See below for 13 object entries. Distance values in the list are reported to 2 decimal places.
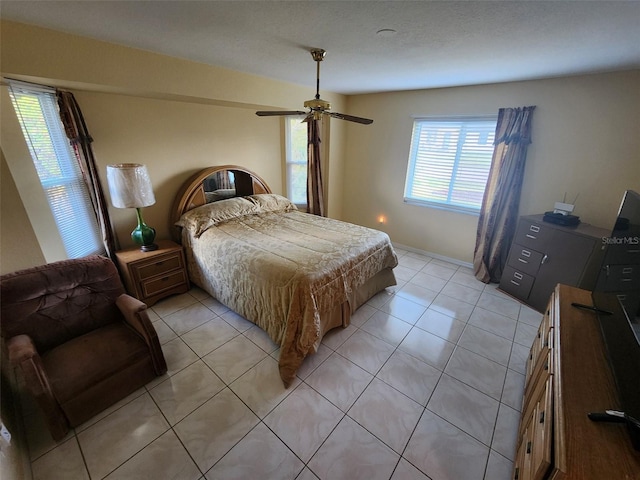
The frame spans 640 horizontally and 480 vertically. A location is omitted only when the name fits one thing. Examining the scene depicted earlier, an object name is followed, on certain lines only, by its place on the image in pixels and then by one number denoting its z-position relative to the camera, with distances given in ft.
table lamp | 7.28
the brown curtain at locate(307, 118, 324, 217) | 12.12
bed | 6.33
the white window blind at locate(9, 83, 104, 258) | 6.24
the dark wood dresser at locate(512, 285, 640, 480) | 2.63
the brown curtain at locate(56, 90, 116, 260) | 6.68
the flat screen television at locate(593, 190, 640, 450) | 3.05
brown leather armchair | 4.70
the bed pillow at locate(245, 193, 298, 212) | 11.10
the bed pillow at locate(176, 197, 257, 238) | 9.11
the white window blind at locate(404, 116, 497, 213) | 10.57
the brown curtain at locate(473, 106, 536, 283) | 9.28
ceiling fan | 6.38
